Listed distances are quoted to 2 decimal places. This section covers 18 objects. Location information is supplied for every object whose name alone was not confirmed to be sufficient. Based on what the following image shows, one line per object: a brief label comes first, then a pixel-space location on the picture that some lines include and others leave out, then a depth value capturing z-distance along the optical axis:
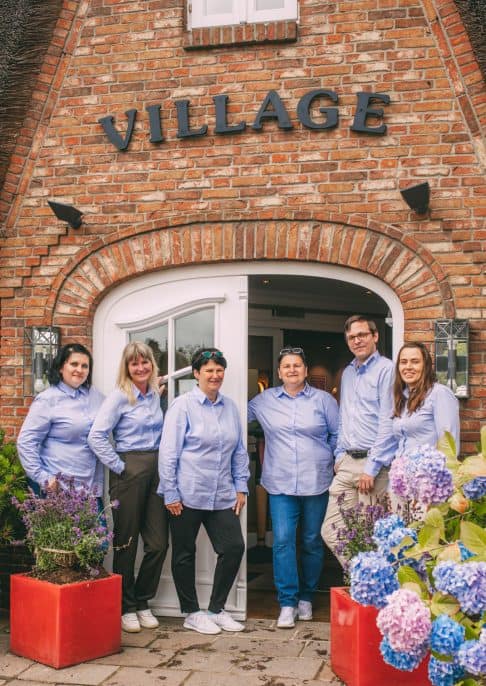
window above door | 5.59
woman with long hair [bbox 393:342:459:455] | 4.55
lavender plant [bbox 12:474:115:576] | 4.59
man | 4.98
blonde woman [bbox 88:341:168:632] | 5.24
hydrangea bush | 1.97
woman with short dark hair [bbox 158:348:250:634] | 5.12
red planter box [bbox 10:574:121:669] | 4.42
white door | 5.58
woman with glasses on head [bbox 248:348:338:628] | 5.33
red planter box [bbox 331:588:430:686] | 3.93
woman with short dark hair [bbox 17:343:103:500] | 5.13
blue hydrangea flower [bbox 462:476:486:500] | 2.18
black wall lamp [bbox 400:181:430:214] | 4.99
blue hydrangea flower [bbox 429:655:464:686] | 2.00
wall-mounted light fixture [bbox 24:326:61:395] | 5.68
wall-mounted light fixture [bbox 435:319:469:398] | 4.98
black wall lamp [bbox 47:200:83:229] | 5.55
